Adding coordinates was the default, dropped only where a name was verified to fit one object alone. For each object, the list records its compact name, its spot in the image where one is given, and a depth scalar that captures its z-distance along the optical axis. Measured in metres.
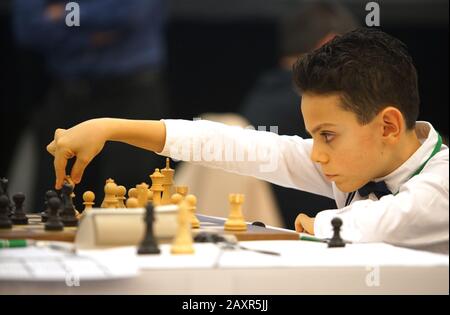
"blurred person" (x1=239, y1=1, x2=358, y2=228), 7.18
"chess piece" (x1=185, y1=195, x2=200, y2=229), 4.22
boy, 4.50
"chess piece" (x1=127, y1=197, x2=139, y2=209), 4.23
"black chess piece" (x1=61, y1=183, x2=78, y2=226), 4.21
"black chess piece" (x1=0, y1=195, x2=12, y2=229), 4.15
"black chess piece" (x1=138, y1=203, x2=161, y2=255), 3.45
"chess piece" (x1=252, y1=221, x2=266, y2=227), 4.78
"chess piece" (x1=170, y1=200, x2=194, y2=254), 3.49
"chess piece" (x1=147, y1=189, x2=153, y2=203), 4.79
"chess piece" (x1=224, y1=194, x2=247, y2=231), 4.26
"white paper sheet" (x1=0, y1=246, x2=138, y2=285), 3.15
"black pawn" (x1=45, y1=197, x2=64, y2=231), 4.05
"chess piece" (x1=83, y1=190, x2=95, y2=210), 4.81
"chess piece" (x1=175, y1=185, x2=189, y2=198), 4.63
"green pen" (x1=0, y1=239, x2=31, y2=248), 3.66
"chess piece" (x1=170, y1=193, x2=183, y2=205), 4.33
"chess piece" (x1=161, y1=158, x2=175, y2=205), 4.86
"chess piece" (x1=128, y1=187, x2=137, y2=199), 4.87
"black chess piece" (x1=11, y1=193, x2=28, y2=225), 4.40
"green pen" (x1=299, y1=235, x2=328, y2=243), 4.10
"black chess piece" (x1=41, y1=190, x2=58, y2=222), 4.55
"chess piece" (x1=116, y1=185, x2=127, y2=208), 4.71
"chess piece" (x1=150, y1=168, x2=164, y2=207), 4.83
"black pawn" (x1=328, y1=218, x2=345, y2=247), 3.86
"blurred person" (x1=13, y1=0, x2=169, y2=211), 7.26
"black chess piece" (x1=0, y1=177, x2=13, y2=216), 4.58
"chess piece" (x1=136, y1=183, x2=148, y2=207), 4.75
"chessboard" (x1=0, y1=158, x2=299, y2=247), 4.05
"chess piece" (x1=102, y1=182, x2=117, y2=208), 4.59
